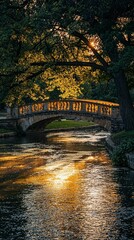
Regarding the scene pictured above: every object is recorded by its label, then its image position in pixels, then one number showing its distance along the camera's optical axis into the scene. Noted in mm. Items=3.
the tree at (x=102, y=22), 24234
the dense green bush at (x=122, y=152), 23969
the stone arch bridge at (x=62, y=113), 41866
